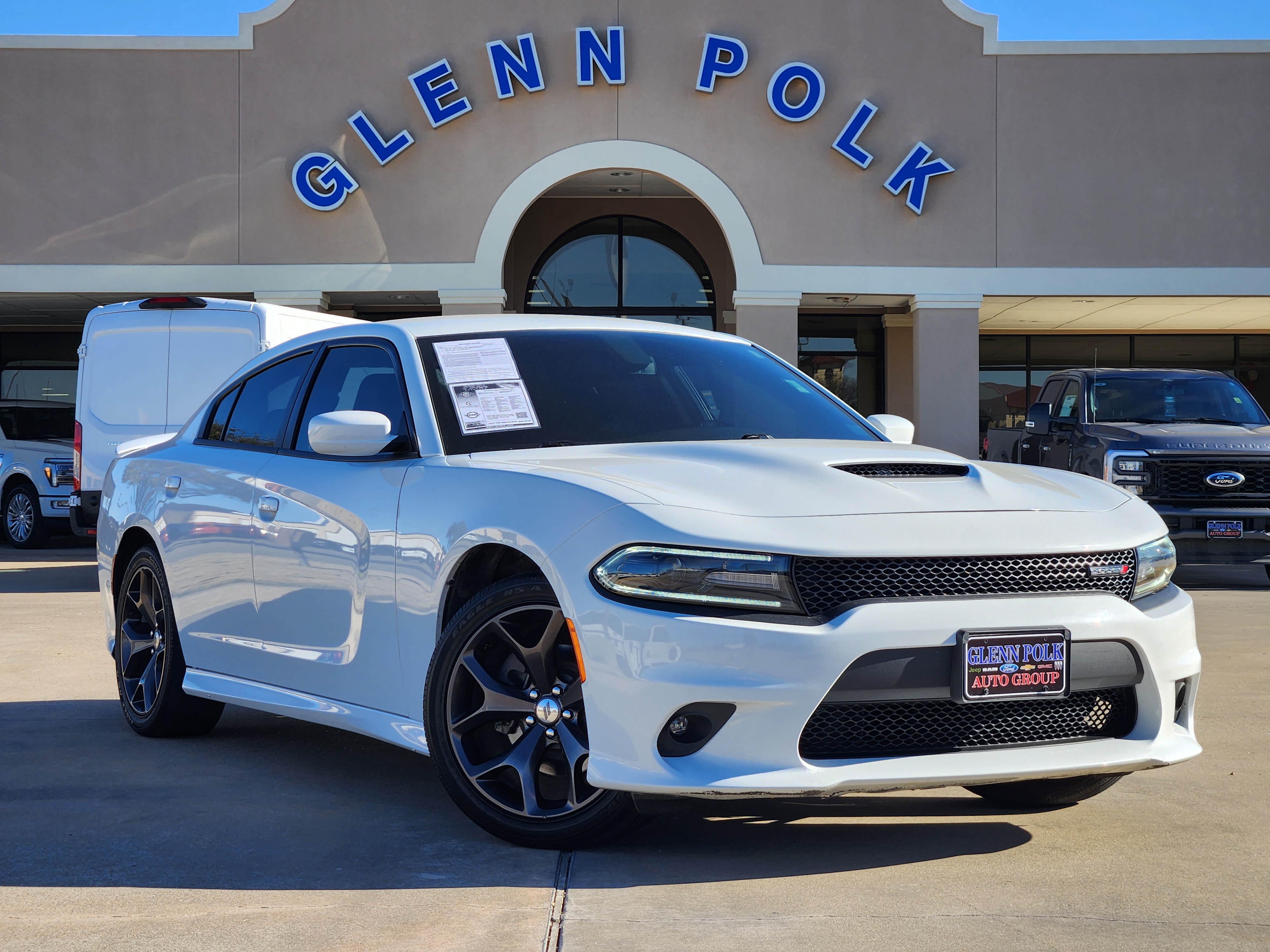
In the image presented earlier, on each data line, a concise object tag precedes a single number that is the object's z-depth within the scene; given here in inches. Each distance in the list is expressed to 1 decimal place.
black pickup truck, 473.1
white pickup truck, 661.9
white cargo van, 468.8
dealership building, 745.0
